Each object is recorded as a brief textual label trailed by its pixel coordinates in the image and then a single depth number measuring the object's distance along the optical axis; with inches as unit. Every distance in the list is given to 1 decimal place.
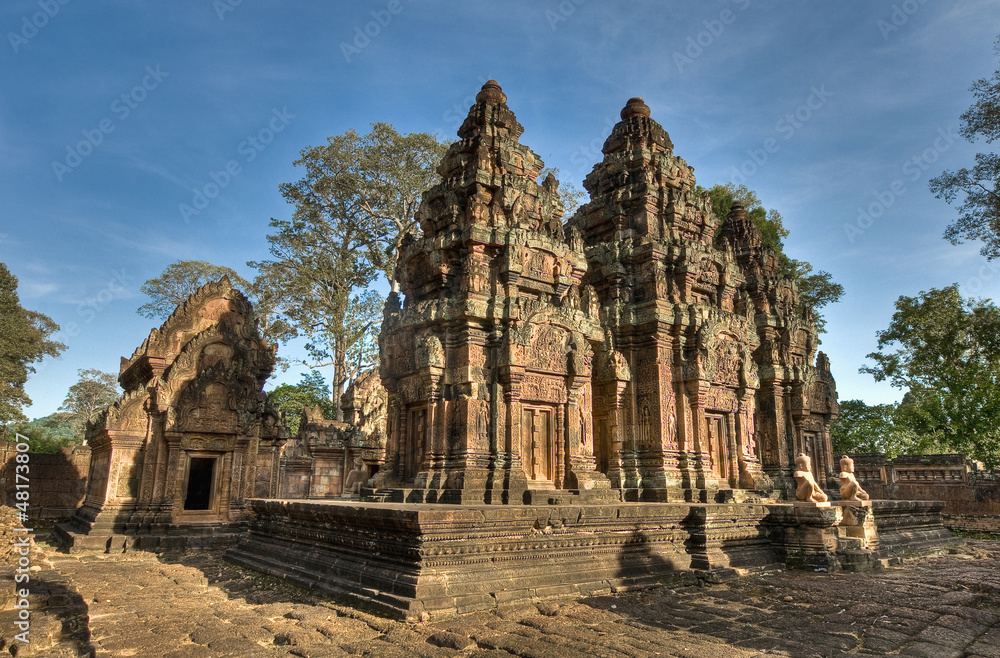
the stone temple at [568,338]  370.9
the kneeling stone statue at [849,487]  422.3
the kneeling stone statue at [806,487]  404.8
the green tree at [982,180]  689.6
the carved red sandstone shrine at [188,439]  476.1
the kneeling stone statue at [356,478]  652.1
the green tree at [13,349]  935.0
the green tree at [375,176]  1013.2
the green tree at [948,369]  866.1
